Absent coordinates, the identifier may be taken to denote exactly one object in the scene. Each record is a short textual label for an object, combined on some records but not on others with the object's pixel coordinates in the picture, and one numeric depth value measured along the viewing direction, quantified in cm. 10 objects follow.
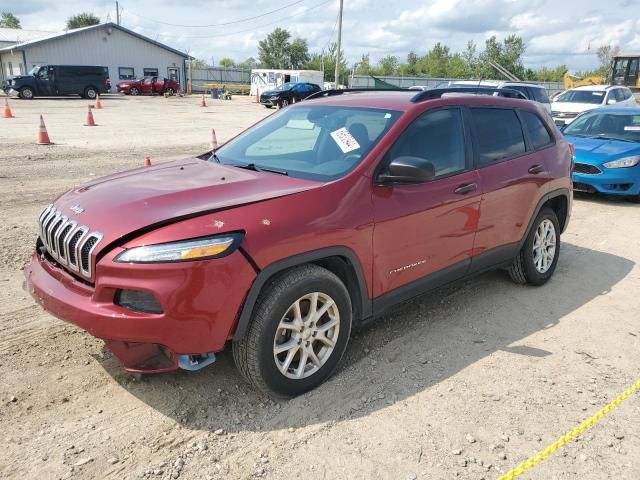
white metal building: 4481
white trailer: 4309
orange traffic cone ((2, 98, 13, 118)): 2039
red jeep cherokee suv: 275
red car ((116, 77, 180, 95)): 4288
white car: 1772
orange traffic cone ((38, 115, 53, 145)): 1321
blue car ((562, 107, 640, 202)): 866
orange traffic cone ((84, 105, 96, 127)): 1823
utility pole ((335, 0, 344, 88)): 3697
